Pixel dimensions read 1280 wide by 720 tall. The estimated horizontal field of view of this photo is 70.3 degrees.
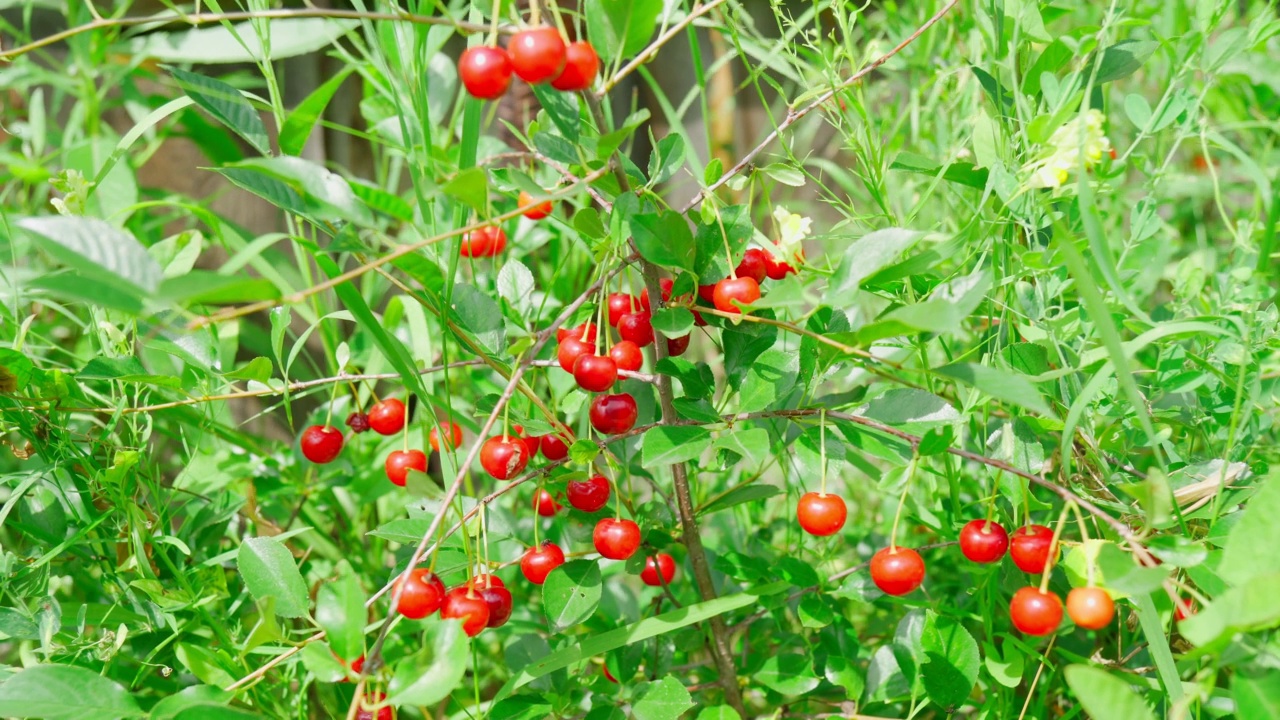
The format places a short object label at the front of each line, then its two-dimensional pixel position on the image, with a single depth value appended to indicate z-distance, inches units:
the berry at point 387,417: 30.8
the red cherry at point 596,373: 22.4
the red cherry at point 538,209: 24.0
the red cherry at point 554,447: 26.9
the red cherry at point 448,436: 31.1
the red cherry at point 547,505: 30.1
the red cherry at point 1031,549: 22.5
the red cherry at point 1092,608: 19.2
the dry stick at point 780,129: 23.7
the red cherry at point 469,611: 21.0
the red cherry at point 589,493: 24.4
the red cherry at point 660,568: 29.4
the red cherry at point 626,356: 24.5
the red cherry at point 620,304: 27.7
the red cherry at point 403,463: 28.9
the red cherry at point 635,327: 26.0
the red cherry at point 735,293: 22.8
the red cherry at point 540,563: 25.2
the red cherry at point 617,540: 23.7
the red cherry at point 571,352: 23.6
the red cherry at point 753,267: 25.3
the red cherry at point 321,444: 30.7
